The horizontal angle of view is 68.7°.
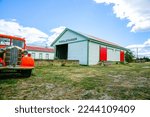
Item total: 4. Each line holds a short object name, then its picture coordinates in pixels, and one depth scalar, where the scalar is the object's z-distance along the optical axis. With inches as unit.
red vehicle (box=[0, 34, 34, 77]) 231.4
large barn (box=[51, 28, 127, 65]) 644.6
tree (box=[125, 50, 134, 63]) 1071.2
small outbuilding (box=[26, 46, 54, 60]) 1261.0
